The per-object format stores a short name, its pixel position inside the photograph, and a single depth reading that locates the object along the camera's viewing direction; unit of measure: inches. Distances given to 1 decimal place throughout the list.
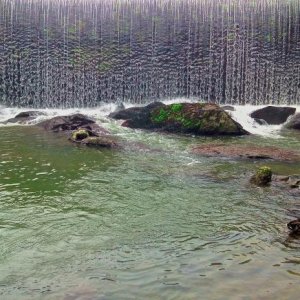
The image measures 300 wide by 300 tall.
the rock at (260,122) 898.7
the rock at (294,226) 311.0
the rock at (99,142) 643.5
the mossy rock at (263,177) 449.1
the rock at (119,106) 993.6
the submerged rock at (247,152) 586.9
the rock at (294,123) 858.8
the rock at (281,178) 461.8
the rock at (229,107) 984.3
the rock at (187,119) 775.7
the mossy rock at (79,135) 681.0
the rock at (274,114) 911.0
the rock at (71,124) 773.5
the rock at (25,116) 900.0
